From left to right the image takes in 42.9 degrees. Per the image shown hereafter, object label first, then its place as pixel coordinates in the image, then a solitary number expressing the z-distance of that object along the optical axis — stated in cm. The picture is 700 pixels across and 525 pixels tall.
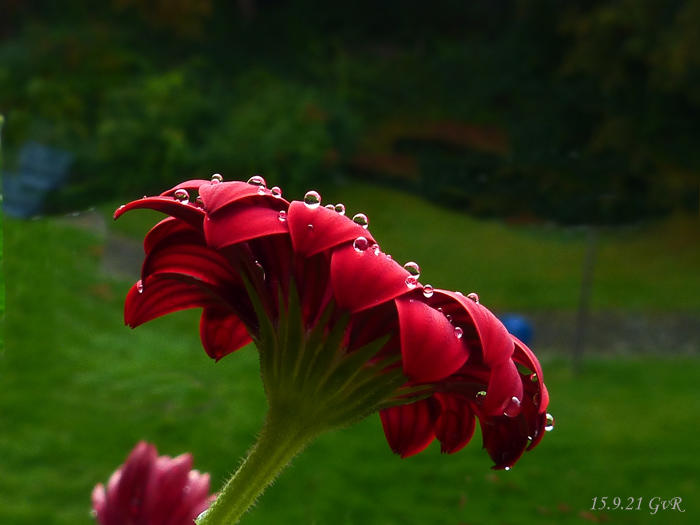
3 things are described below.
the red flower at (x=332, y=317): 22
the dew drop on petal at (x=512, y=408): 23
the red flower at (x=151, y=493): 24
